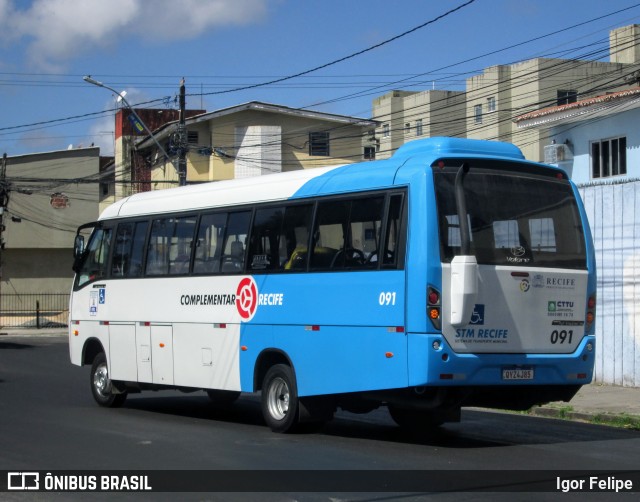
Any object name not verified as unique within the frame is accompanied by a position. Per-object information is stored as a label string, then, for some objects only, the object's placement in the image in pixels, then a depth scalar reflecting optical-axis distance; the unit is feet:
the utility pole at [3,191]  140.36
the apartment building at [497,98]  201.67
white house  59.88
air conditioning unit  95.86
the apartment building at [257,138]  157.48
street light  96.12
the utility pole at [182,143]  103.93
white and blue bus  35.09
